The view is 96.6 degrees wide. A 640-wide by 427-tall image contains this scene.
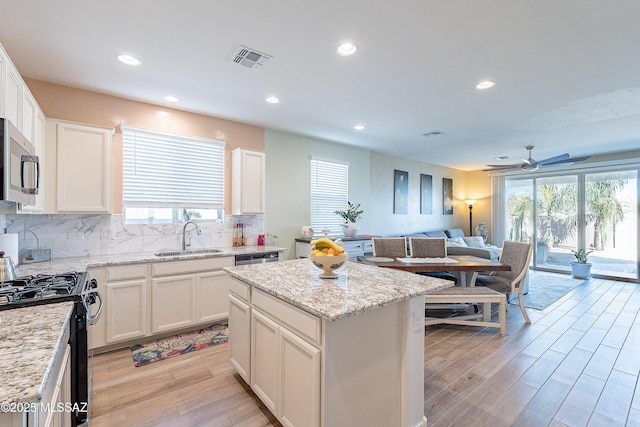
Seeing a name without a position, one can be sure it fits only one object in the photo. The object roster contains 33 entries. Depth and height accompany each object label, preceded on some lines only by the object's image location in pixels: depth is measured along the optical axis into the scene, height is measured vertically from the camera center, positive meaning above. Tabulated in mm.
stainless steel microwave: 1460 +263
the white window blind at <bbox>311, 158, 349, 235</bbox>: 5059 +405
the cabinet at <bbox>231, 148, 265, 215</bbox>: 3920 +460
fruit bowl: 1964 -323
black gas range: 1495 -526
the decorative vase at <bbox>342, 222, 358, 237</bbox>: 5055 -272
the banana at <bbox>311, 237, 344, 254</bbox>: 1998 -213
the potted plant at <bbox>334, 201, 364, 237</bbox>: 5066 -44
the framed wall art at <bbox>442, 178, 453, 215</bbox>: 7891 +533
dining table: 3385 -606
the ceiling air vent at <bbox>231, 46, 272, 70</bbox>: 2365 +1355
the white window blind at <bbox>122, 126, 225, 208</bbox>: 3389 +570
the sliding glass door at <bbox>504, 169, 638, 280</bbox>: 5891 -53
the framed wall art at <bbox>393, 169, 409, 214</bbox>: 6559 +545
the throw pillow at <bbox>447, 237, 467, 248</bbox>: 6209 -596
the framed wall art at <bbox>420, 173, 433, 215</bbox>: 7250 +540
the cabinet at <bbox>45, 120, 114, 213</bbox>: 2770 +464
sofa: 4738 -565
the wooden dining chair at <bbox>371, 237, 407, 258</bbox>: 4105 -468
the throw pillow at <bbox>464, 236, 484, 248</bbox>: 6820 -645
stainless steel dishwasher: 3525 -560
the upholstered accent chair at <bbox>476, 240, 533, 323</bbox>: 3586 -766
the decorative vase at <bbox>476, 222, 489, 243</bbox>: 7855 -437
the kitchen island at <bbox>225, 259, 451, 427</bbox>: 1454 -763
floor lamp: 8219 +149
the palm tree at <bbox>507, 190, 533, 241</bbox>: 7297 +110
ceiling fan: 4866 +937
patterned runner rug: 2761 -1375
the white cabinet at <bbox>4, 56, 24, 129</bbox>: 1896 +845
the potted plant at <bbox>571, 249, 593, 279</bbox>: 6047 -1073
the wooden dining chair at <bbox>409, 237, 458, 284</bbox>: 4094 -476
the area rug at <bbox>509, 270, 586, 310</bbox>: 4406 -1335
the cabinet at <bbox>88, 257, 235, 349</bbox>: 2773 -895
